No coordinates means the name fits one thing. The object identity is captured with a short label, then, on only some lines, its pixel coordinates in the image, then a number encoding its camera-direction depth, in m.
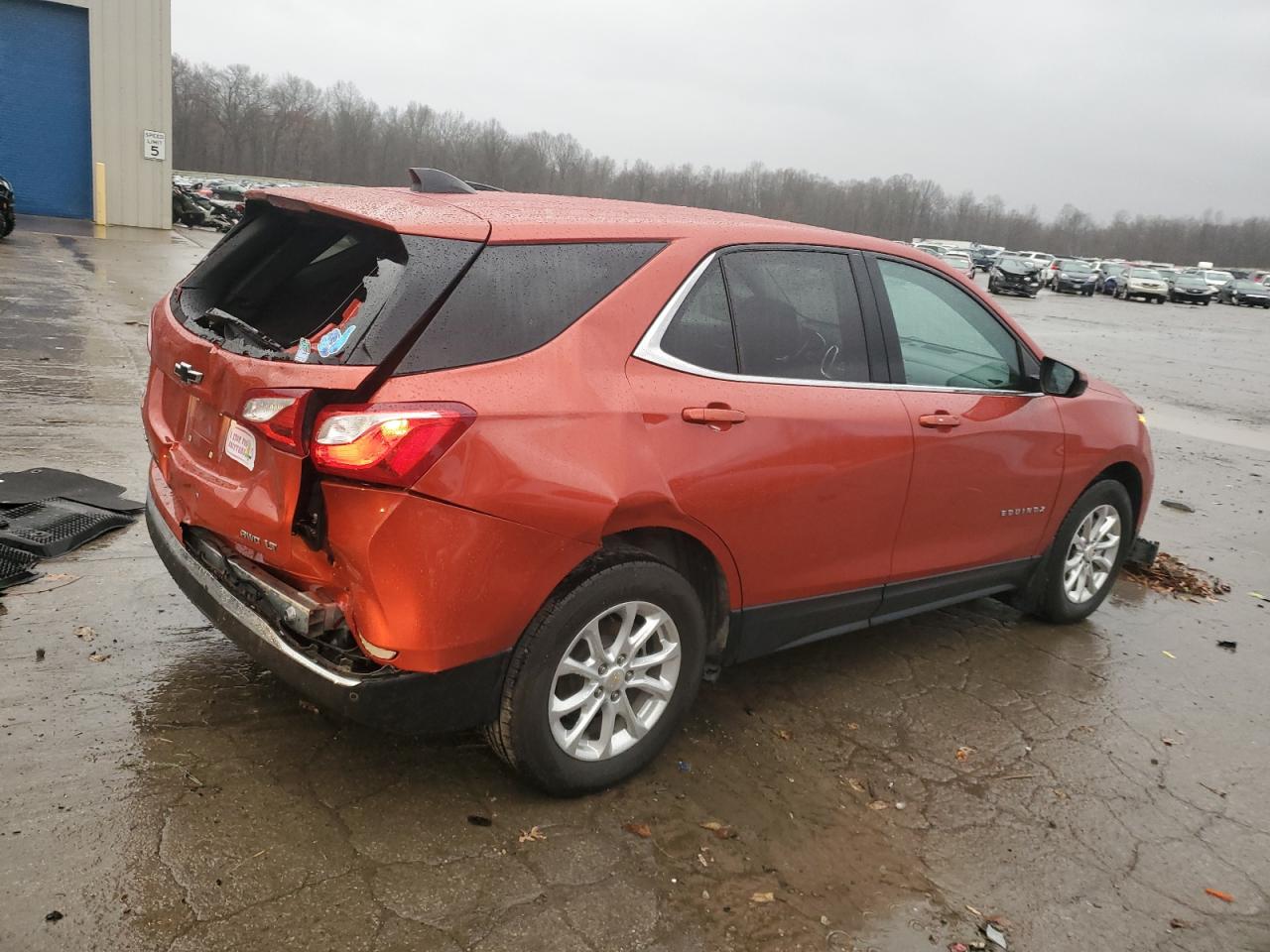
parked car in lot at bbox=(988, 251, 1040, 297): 39.25
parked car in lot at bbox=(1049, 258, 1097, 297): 46.19
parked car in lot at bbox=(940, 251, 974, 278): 43.81
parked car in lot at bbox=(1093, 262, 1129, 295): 47.84
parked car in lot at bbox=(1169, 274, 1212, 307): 47.09
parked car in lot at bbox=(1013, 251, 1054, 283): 51.33
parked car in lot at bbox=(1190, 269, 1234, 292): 52.34
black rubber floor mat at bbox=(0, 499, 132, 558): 4.34
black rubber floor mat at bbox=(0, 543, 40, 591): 4.03
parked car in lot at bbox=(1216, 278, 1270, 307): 51.00
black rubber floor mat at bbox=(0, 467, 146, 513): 4.94
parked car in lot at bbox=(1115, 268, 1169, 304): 45.28
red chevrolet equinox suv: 2.57
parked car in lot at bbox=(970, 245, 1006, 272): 57.38
